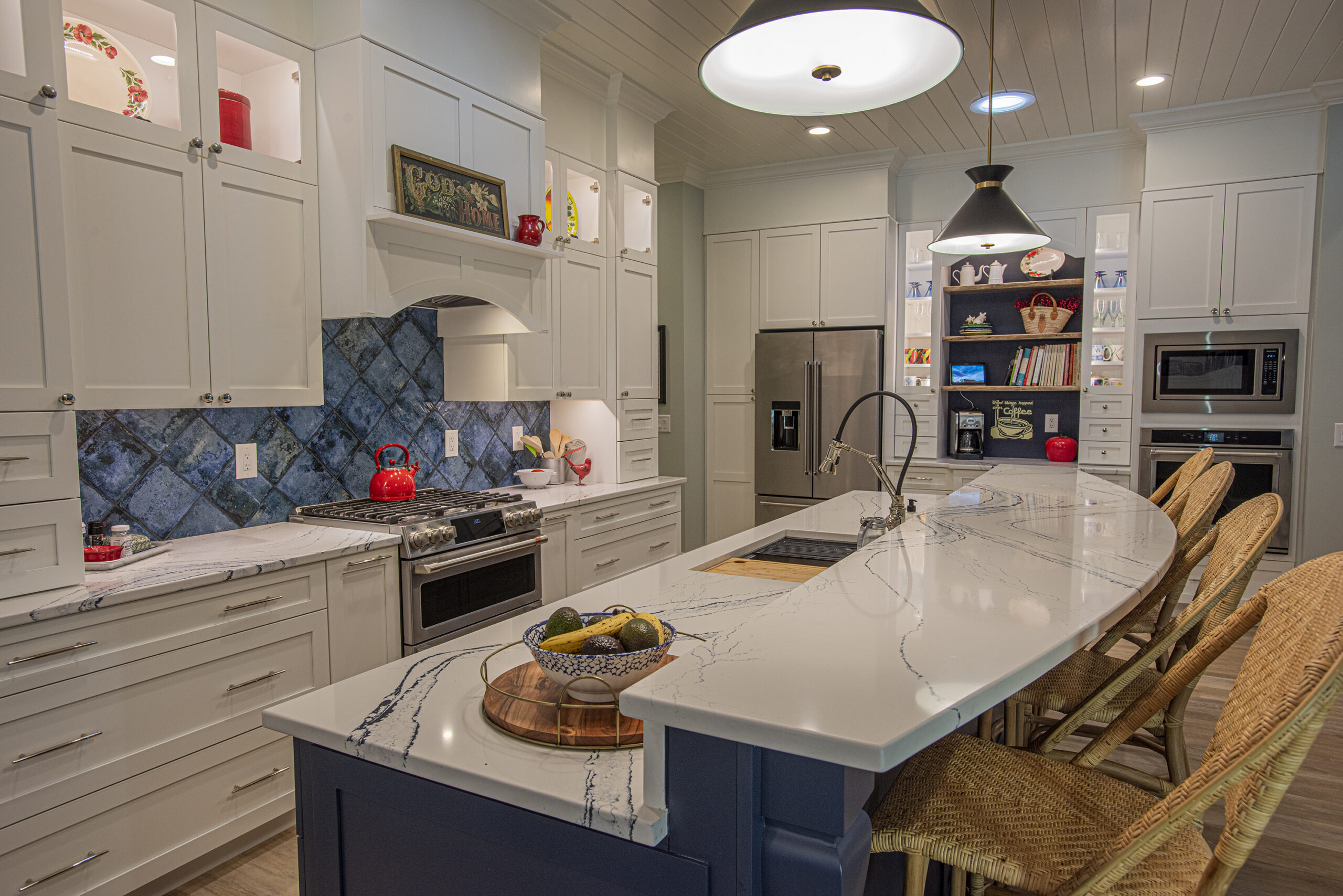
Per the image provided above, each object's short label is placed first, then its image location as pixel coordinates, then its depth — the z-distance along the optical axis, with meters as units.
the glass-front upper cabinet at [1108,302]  4.84
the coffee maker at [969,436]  5.37
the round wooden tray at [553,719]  1.10
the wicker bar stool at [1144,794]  0.84
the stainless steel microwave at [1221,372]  4.34
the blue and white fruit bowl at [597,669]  1.15
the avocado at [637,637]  1.18
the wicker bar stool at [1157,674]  1.47
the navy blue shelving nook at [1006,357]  5.15
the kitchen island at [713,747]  0.88
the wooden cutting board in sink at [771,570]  2.21
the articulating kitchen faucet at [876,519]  2.44
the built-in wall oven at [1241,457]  4.36
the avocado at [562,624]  1.24
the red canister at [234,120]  2.54
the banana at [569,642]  1.18
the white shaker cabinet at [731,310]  5.65
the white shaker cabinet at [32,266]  1.89
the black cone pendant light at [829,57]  1.54
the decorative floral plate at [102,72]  2.22
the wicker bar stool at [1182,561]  2.00
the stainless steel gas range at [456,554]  2.74
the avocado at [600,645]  1.16
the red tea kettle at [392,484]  3.09
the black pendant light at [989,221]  2.96
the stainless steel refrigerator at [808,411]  5.18
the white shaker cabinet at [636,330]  4.32
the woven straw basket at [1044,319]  5.06
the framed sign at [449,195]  2.82
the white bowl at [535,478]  3.95
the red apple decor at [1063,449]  5.02
